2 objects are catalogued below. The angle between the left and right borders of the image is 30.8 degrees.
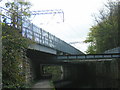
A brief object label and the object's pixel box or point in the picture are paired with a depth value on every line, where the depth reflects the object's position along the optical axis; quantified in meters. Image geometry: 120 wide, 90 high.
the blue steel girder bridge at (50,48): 26.36
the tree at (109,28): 44.34
